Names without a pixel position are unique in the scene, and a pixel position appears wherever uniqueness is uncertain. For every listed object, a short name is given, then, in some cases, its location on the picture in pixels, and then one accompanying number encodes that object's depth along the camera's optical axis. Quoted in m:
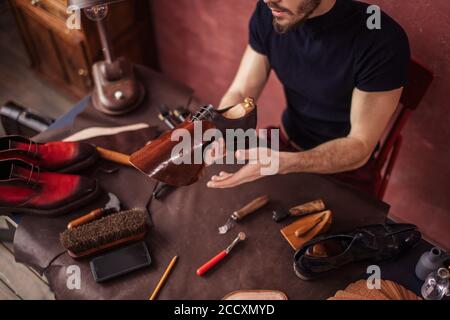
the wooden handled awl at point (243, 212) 1.31
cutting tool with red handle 1.22
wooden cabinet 2.18
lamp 1.63
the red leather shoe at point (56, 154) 1.35
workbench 1.20
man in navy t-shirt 1.38
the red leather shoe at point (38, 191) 1.28
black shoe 1.18
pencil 1.18
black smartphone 1.21
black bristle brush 1.21
